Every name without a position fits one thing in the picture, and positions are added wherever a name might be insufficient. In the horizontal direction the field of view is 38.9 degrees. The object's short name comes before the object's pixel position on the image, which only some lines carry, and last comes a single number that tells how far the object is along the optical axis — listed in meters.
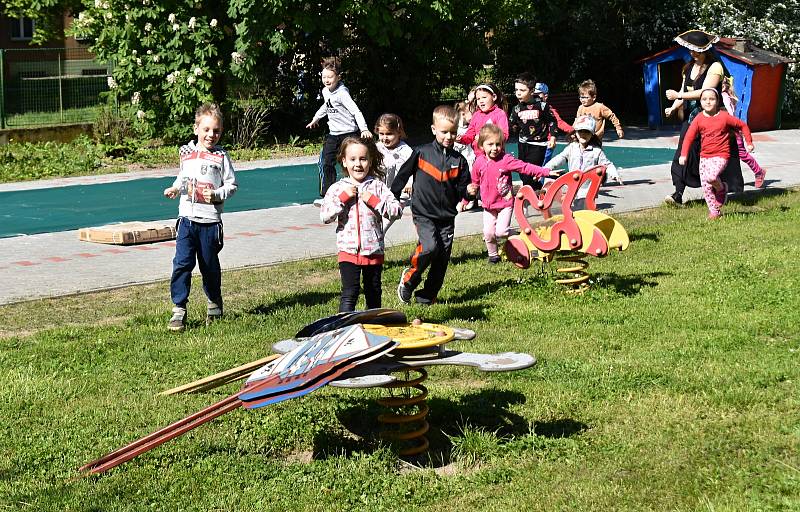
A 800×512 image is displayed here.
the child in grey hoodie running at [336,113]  13.94
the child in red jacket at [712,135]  12.89
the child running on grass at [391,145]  10.34
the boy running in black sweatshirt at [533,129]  13.69
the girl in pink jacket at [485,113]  12.72
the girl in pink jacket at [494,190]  10.53
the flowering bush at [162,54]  22.59
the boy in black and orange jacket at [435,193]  9.05
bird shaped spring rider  5.00
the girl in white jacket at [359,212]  7.49
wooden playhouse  26.70
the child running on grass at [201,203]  8.62
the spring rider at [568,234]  9.01
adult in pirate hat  13.40
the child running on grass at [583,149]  13.45
